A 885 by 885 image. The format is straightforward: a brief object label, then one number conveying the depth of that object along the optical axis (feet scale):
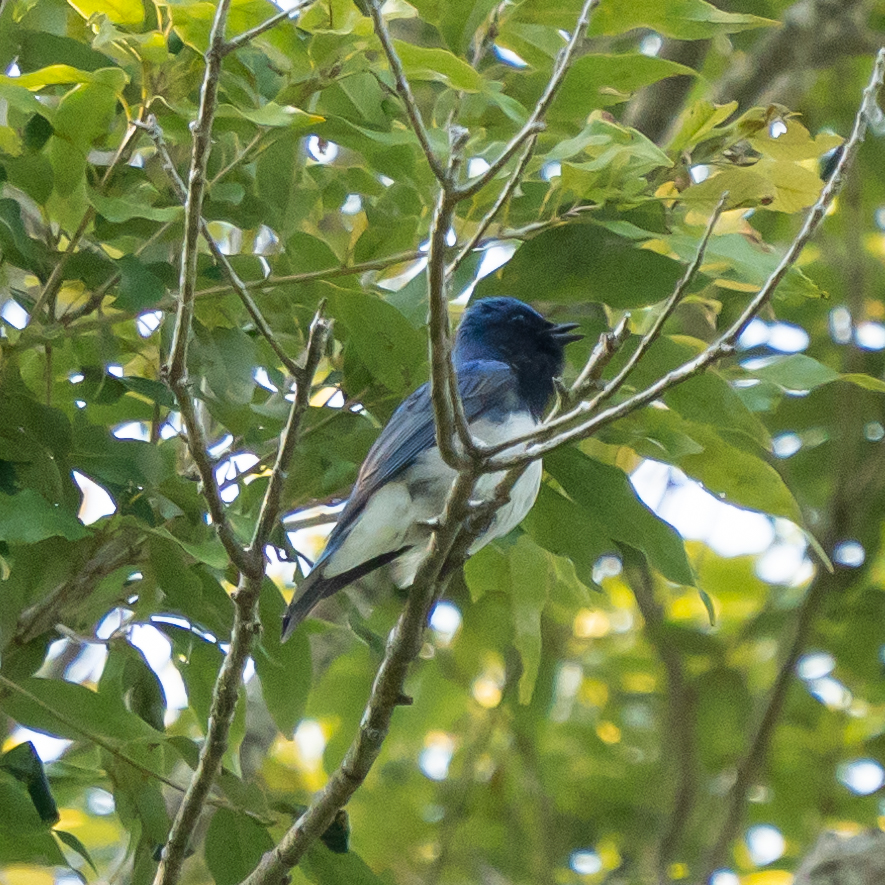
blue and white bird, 20.92
